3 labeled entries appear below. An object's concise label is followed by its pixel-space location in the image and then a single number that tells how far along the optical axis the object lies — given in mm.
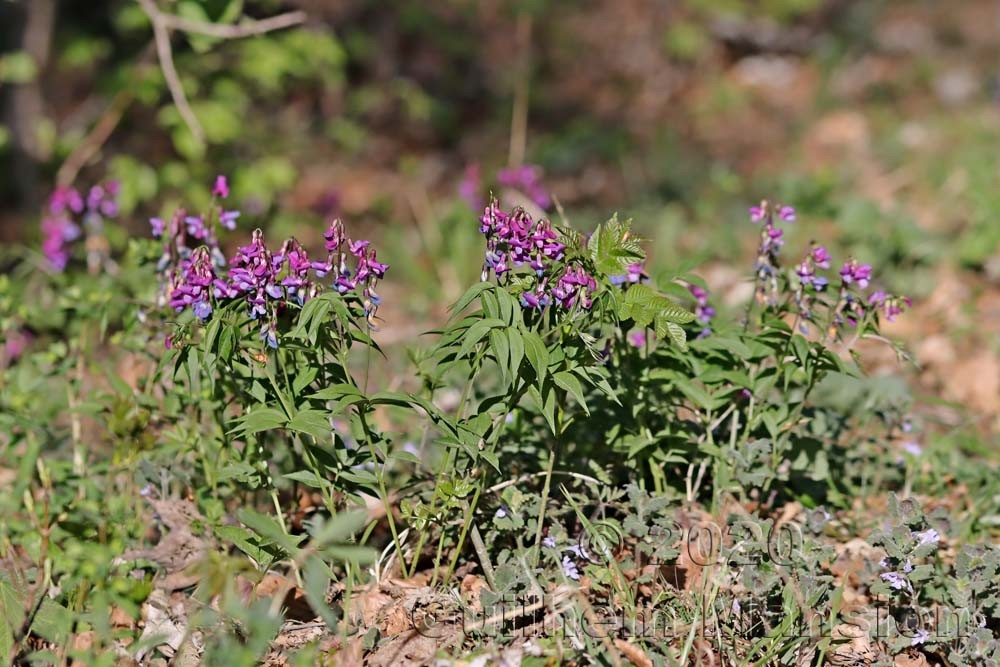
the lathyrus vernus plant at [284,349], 4125
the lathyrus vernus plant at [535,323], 4051
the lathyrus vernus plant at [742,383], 4664
